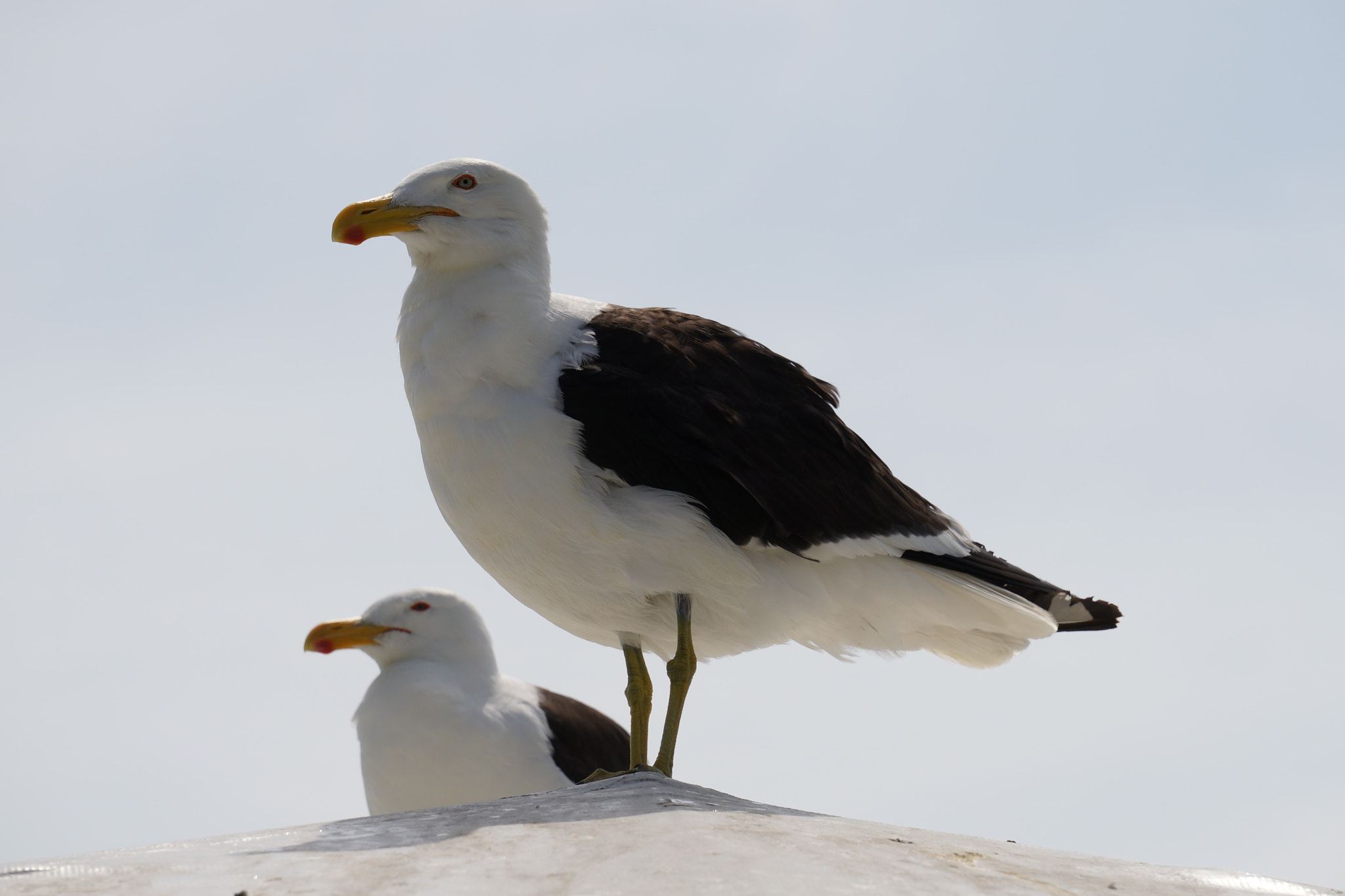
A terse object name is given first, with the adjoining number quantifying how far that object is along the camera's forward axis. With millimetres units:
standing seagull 10914
